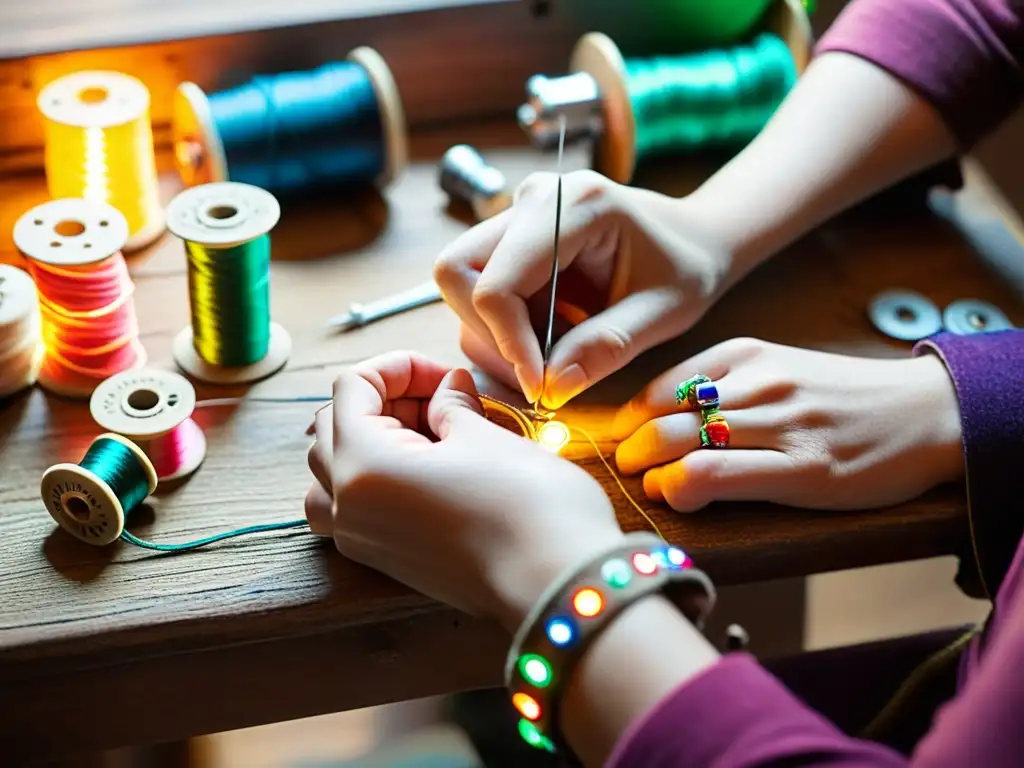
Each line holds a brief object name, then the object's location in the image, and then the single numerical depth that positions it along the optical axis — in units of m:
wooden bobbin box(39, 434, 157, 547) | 0.86
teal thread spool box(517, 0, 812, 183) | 1.21
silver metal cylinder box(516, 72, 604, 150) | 1.22
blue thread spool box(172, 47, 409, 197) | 1.14
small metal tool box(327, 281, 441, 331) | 1.09
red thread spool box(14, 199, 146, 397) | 0.96
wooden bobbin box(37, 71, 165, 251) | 1.08
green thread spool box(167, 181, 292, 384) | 0.96
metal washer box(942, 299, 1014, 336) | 1.12
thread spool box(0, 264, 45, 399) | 0.96
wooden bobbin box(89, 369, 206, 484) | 0.92
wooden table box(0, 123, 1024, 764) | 0.85
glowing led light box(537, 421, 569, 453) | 0.98
